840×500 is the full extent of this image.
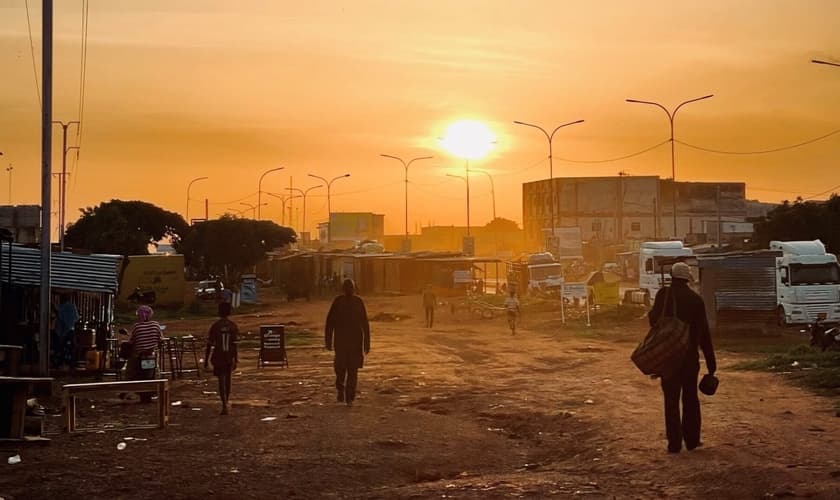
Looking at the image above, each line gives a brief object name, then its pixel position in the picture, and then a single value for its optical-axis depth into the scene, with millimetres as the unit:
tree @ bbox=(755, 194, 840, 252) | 64812
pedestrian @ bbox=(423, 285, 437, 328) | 42125
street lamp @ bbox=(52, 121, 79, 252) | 69638
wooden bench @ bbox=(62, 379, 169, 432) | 14664
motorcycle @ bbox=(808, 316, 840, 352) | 24297
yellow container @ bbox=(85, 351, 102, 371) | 22266
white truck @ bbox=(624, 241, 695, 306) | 43722
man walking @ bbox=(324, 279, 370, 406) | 16656
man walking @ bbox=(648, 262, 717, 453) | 11086
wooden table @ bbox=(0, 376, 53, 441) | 12951
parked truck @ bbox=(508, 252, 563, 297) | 60312
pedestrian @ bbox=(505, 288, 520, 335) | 37219
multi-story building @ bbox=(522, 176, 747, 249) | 118938
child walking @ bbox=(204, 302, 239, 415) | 16516
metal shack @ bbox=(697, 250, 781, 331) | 35281
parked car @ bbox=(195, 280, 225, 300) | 67194
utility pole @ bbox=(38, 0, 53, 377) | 19000
